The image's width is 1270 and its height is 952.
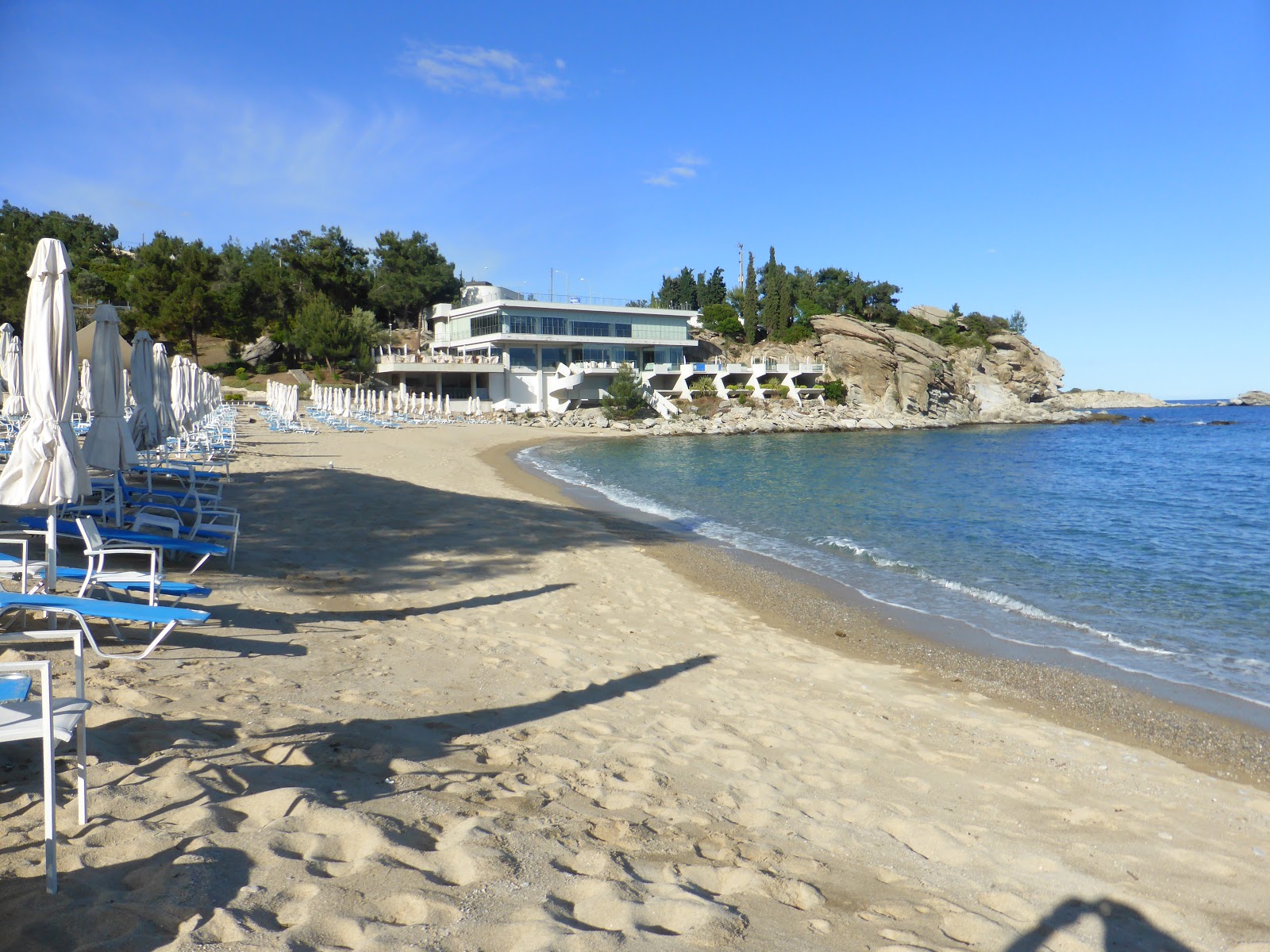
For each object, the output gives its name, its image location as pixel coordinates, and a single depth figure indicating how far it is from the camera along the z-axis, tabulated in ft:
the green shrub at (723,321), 259.80
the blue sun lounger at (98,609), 12.78
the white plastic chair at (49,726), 8.38
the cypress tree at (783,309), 249.34
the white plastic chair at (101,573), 17.81
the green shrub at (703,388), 205.26
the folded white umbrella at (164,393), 43.68
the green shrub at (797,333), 247.29
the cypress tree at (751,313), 258.16
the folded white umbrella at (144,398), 36.29
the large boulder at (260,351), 202.39
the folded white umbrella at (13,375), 53.26
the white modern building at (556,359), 194.70
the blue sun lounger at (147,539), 22.24
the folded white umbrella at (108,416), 26.78
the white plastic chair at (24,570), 17.57
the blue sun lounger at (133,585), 18.21
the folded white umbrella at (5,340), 56.54
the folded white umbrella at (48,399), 17.46
